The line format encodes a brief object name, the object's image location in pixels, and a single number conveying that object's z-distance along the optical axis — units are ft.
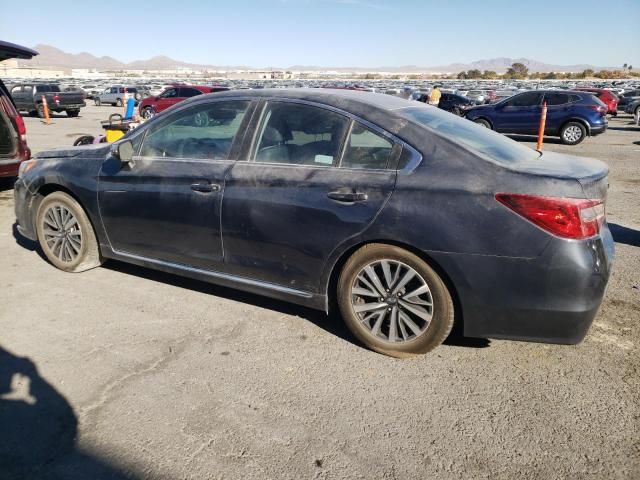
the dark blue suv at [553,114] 49.26
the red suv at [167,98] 75.72
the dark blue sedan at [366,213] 8.89
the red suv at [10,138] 23.56
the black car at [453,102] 82.17
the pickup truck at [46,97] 78.48
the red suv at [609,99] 75.56
